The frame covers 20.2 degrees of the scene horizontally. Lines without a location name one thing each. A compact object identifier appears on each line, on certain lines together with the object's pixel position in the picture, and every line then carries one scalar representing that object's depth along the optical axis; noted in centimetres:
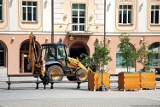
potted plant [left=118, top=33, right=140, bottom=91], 2447
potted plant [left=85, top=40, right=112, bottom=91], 2425
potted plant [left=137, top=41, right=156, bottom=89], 2484
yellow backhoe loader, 3098
